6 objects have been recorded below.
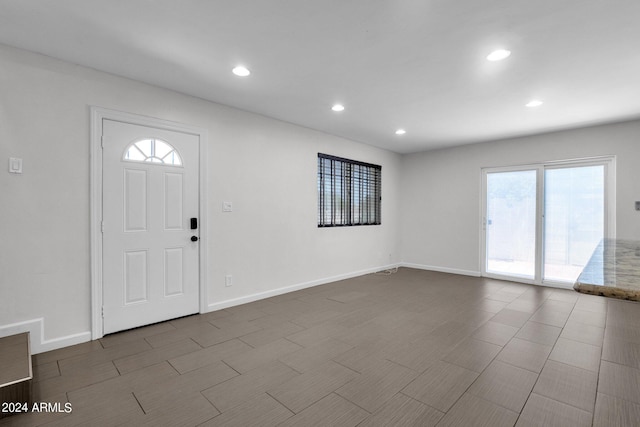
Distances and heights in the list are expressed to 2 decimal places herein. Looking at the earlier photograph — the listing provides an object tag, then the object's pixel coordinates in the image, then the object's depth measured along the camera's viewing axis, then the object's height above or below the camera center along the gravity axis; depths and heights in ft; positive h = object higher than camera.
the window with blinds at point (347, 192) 17.16 +1.26
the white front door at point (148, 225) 9.92 -0.45
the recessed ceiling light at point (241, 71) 9.48 +4.49
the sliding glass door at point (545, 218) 15.53 -0.32
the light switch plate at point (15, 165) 8.27 +1.29
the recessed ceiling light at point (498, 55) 8.35 +4.44
